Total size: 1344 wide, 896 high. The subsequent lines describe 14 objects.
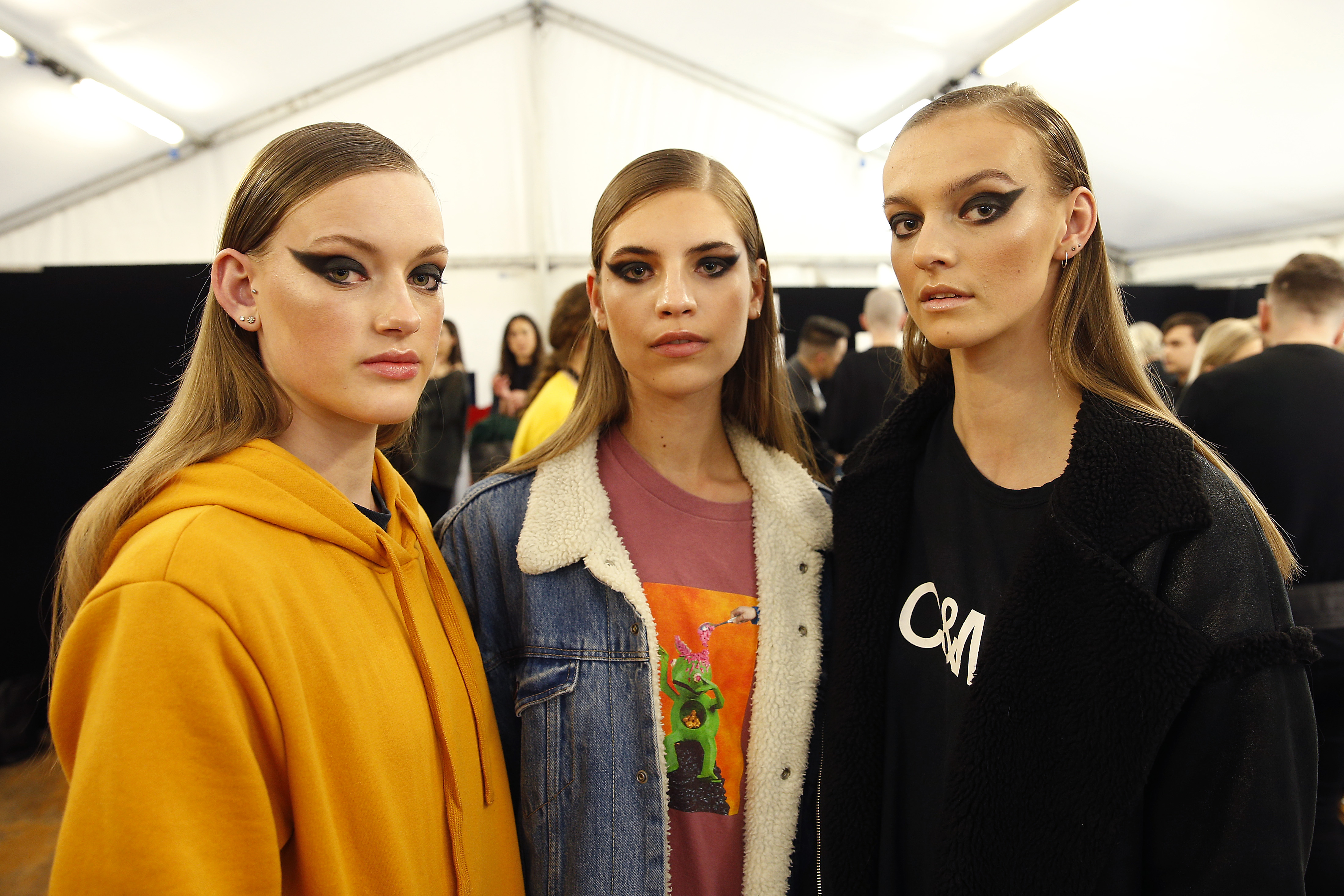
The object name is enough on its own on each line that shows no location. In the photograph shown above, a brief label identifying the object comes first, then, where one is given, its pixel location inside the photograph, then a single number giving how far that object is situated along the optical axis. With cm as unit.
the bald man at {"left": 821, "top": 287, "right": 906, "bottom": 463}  426
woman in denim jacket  122
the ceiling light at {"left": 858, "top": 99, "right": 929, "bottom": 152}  740
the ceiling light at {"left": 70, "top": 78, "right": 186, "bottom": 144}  591
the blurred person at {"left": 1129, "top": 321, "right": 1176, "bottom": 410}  486
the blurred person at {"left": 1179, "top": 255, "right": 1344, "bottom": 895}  210
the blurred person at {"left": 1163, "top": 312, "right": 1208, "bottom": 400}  519
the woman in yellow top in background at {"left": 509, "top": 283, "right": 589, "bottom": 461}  285
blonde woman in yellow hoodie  74
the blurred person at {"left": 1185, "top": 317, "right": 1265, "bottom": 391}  344
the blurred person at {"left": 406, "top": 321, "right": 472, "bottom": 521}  444
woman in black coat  89
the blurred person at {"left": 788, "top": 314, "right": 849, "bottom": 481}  530
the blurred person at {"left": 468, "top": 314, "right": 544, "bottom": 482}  438
